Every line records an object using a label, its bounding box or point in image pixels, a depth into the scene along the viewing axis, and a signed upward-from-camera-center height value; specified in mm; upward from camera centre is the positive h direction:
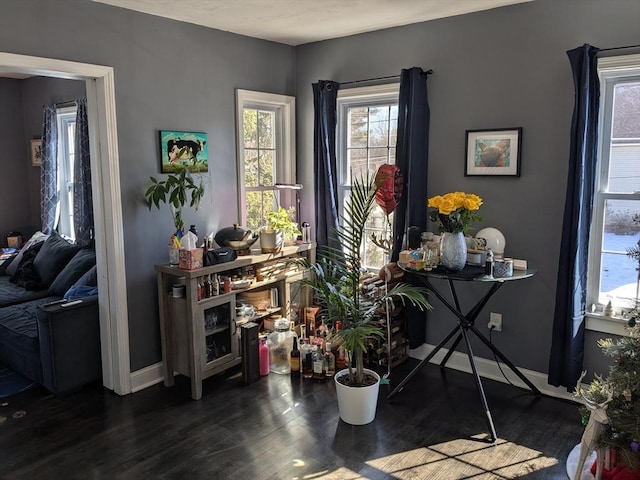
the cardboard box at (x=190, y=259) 3451 -579
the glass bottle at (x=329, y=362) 3793 -1372
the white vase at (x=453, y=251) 3117 -479
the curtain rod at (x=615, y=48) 2975 +687
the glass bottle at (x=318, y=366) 3770 -1390
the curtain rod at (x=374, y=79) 3803 +695
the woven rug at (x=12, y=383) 3643 -1505
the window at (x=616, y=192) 3125 -134
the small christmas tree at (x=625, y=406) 2133 -968
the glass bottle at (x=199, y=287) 3506 -778
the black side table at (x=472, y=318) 2992 -915
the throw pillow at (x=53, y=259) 4902 -832
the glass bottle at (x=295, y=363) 3863 -1402
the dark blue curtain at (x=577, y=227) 3047 -343
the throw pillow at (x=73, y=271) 4578 -882
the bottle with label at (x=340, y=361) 3898 -1404
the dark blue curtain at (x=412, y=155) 3781 +103
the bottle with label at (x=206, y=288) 3572 -794
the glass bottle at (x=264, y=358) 3822 -1357
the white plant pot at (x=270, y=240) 4020 -534
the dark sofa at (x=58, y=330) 3498 -1134
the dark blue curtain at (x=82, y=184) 4770 -131
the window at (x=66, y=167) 5383 +28
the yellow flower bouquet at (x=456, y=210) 3064 -237
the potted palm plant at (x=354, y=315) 3084 -868
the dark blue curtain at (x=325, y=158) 4281 +94
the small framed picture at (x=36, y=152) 5807 +195
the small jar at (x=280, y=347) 3980 -1334
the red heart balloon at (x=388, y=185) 3832 -112
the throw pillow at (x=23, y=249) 5281 -816
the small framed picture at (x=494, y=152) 3486 +119
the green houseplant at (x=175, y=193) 3553 -158
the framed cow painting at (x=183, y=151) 3676 +131
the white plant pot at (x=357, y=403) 3092 -1363
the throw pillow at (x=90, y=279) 4105 -851
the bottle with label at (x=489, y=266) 3029 -551
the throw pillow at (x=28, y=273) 4898 -973
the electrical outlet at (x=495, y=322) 3699 -1060
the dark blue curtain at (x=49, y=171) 5391 -13
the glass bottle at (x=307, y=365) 3799 -1394
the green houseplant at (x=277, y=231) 4027 -472
